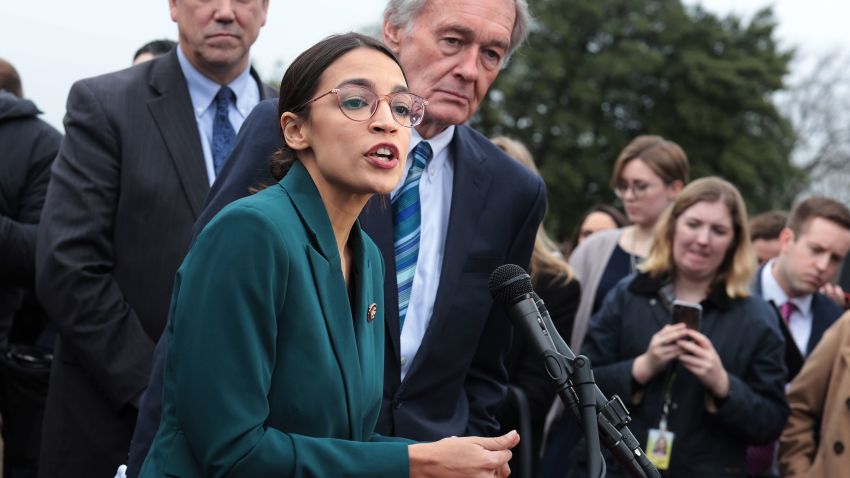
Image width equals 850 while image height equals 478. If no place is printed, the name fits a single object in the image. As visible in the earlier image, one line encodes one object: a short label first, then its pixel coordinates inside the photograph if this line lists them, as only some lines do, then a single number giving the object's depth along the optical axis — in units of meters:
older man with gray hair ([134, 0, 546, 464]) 3.48
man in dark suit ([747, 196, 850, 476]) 7.24
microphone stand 2.57
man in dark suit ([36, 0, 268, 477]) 4.05
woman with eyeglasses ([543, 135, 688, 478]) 6.96
